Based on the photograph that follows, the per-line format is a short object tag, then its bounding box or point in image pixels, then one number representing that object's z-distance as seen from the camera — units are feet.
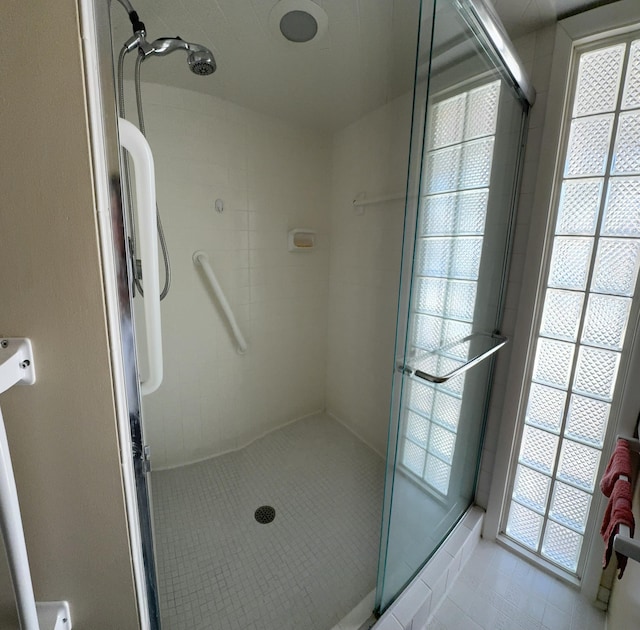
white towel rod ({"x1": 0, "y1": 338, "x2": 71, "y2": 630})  1.14
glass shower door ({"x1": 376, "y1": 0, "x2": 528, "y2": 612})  2.62
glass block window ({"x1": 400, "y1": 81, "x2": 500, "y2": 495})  2.92
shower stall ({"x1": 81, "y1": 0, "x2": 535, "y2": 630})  2.61
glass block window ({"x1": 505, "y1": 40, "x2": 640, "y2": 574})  3.22
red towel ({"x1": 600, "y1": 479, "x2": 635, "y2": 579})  2.32
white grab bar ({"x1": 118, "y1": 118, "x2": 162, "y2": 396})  1.64
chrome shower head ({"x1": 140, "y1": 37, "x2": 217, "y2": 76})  3.00
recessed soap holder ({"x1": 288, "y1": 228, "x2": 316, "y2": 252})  6.24
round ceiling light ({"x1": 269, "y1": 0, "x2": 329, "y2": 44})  3.24
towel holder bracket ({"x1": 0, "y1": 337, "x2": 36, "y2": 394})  1.17
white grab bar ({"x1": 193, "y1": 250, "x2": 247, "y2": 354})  5.26
